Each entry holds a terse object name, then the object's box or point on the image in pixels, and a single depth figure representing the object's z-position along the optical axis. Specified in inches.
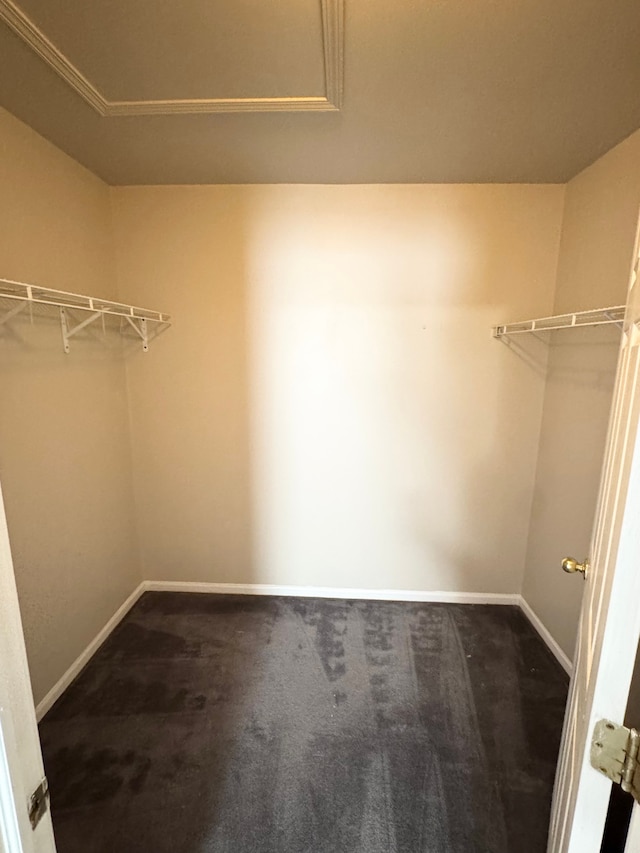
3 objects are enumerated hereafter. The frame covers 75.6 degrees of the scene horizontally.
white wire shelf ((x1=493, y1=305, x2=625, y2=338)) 62.2
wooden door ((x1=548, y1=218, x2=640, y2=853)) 25.3
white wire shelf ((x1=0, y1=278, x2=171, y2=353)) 58.4
